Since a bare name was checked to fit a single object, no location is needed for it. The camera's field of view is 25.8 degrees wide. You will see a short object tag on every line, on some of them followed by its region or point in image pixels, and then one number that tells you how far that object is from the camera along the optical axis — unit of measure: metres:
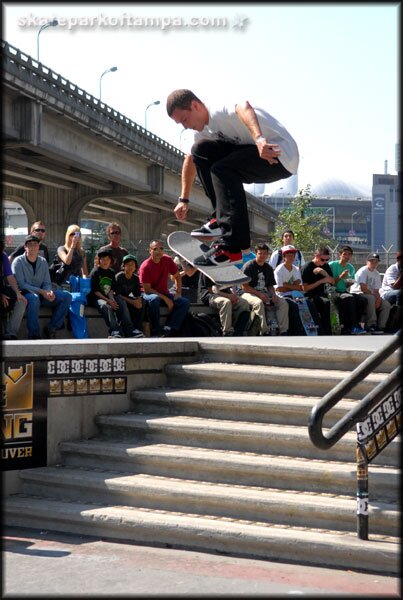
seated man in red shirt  10.05
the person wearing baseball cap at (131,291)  9.80
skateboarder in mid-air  6.47
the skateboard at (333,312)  12.55
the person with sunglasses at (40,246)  10.05
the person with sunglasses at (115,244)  10.74
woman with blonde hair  10.62
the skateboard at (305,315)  11.37
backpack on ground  10.31
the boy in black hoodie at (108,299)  9.54
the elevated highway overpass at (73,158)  31.47
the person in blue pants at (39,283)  9.13
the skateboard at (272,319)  11.05
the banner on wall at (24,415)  6.52
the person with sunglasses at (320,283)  12.16
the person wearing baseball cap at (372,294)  13.00
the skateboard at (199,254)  7.14
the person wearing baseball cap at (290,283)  11.39
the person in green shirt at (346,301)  12.77
